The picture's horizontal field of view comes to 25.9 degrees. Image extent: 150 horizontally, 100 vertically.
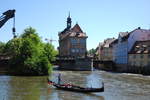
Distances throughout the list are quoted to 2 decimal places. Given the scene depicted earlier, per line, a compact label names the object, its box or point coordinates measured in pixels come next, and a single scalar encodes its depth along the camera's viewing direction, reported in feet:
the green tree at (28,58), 227.46
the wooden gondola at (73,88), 134.00
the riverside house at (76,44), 387.14
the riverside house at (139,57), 274.57
